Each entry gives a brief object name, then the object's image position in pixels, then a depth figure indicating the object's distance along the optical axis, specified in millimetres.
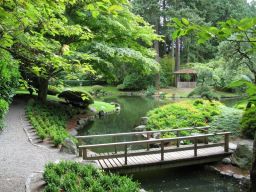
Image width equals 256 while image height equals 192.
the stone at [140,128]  14995
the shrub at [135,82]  38188
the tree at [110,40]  14727
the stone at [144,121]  16391
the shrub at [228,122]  12039
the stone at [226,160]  9419
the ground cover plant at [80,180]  5223
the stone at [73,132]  14327
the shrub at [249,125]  11195
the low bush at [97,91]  36062
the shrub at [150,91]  35531
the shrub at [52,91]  21816
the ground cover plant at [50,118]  10555
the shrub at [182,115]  13609
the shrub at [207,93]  21700
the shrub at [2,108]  10438
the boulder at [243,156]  8851
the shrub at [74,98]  19219
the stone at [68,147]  8953
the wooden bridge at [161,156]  8229
